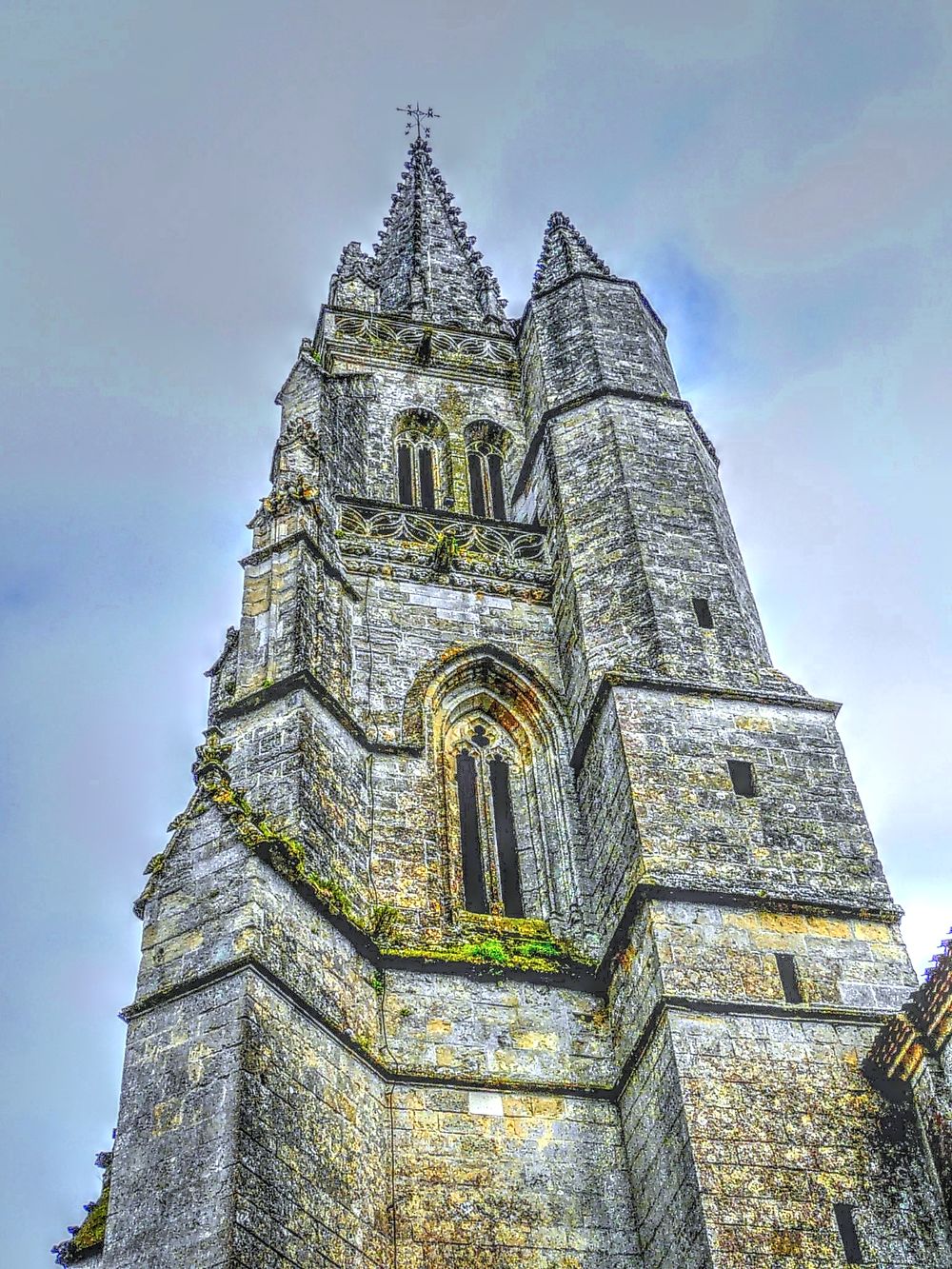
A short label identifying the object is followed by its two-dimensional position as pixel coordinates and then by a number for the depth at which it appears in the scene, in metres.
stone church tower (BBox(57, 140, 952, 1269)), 10.85
